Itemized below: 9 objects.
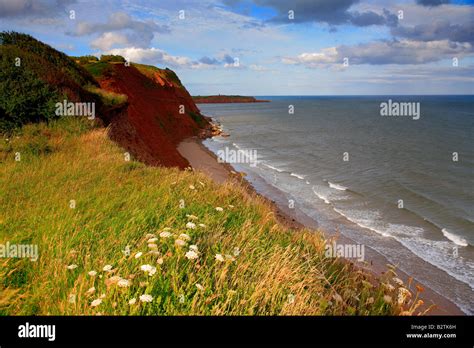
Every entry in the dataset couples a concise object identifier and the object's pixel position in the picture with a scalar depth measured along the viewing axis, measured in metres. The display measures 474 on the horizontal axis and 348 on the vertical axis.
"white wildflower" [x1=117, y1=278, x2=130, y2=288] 3.41
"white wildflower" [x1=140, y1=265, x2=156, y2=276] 3.65
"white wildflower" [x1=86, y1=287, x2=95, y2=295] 3.51
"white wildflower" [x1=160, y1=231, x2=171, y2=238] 4.61
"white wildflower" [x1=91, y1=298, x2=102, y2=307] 3.29
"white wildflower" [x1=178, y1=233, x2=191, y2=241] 4.63
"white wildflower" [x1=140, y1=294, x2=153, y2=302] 3.24
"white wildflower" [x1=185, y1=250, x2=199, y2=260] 4.14
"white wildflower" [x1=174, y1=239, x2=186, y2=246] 4.34
